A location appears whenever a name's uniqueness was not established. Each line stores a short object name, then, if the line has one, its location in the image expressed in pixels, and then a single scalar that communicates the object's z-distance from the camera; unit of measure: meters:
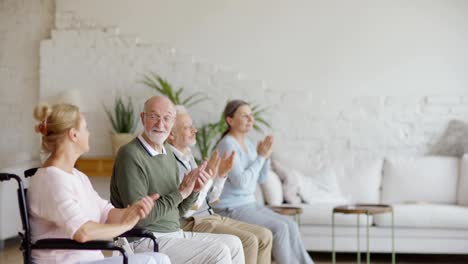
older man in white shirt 4.54
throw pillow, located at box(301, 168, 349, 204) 6.59
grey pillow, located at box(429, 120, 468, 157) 7.11
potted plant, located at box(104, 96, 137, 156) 7.30
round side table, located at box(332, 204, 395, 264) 5.43
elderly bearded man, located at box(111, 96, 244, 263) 3.69
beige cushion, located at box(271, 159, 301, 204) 6.55
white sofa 6.16
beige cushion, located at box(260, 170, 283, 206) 6.41
